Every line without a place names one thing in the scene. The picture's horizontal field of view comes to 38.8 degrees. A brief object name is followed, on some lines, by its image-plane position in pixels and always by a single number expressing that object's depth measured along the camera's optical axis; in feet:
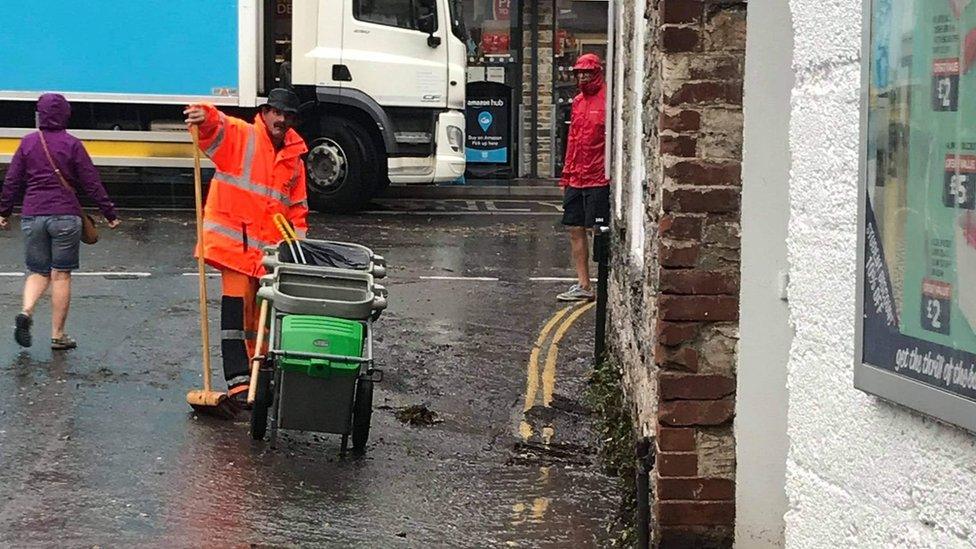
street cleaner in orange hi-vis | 24.17
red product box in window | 71.72
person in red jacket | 35.53
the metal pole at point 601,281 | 28.12
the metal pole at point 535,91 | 72.43
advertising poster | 7.00
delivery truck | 55.31
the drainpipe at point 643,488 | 15.48
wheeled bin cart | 20.83
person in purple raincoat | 29.07
